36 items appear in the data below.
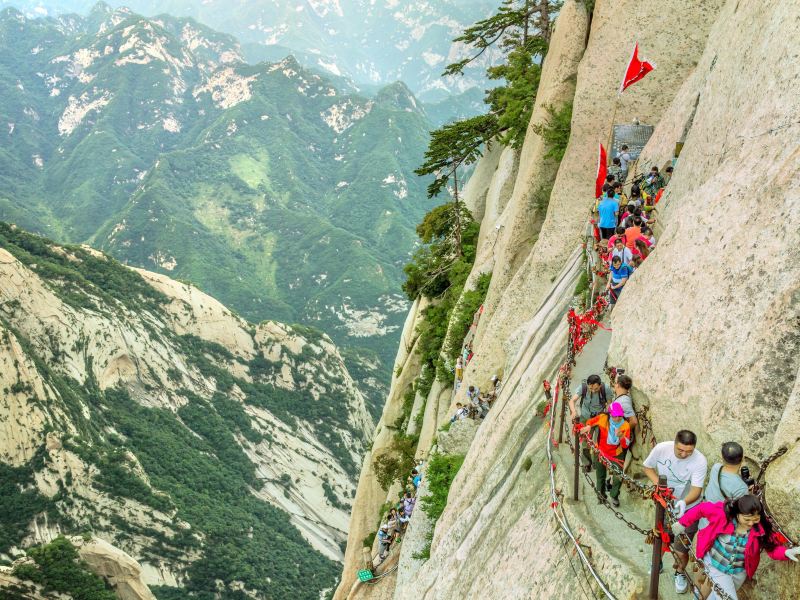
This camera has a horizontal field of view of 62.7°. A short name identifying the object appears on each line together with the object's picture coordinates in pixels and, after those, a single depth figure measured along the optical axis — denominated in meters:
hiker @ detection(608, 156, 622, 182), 20.00
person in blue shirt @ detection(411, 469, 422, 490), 24.46
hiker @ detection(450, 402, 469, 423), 21.83
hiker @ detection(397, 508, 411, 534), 24.71
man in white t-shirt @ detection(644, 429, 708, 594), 7.96
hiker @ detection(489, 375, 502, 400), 21.62
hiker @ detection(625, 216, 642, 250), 13.77
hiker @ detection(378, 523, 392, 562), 25.39
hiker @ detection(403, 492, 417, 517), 23.95
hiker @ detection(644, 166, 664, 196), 17.06
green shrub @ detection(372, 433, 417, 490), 29.34
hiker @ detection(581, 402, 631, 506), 9.90
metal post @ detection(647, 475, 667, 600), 7.66
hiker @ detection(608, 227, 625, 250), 14.22
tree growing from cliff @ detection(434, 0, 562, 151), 30.47
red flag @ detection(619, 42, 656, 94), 20.86
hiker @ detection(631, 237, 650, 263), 13.77
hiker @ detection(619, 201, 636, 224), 15.02
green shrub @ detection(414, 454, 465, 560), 20.41
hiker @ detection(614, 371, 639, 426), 9.92
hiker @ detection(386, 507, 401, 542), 25.31
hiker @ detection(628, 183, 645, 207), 16.67
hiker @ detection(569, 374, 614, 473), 10.40
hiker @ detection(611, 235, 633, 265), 13.66
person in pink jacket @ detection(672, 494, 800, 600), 6.99
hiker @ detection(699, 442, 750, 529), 7.32
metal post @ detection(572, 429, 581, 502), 9.97
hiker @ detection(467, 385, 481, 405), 21.84
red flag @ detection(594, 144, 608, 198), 20.59
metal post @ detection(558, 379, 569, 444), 11.63
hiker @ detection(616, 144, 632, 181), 20.45
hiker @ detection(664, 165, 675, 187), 16.67
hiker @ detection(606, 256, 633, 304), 13.72
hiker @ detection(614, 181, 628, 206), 17.12
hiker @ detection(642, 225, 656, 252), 13.93
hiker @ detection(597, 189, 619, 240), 16.20
